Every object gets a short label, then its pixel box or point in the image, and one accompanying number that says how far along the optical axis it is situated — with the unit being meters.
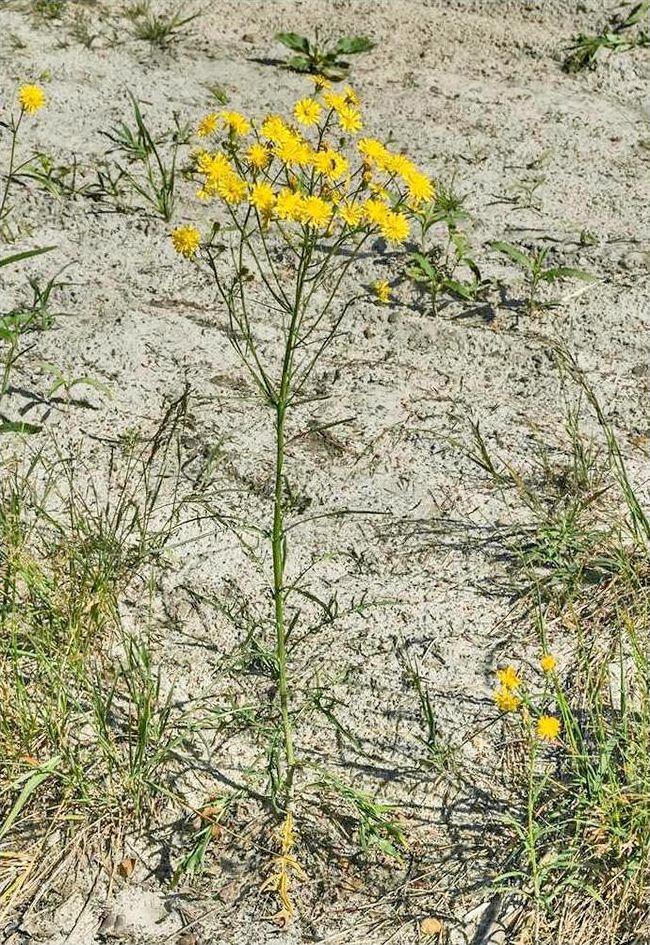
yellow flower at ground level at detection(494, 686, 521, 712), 2.15
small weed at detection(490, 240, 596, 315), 3.50
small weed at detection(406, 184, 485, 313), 3.52
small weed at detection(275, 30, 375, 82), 4.36
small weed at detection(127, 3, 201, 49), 4.50
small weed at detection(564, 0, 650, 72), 4.43
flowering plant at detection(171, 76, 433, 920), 1.99
